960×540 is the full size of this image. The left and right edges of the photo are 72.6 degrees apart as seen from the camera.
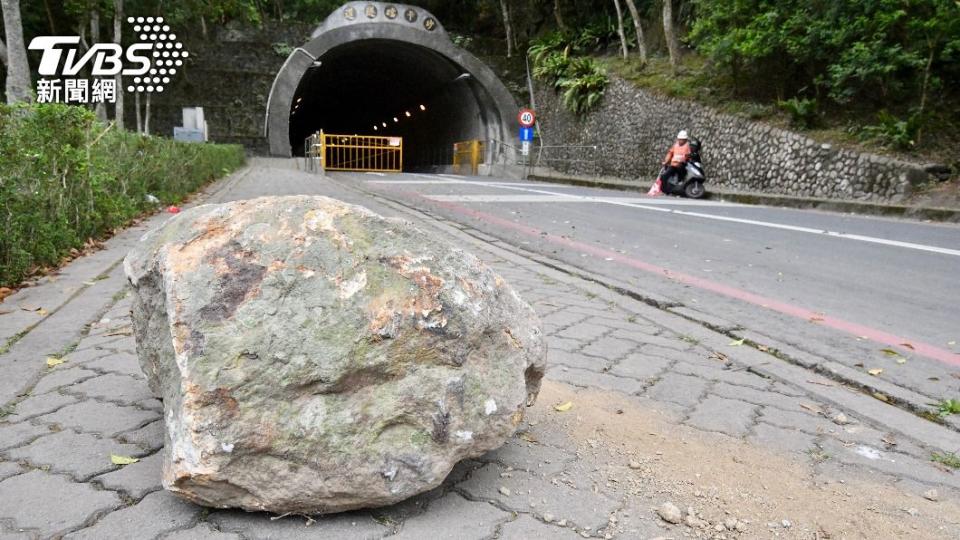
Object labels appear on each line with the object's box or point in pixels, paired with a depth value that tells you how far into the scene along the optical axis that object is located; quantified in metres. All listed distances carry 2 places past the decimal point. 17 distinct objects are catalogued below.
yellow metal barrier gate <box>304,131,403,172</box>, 23.62
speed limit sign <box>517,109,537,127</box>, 25.41
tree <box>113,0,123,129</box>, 15.15
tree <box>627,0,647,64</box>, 21.39
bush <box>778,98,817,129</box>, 14.58
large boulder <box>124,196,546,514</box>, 1.77
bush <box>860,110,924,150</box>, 12.43
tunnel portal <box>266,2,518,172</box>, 27.83
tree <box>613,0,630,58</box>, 23.38
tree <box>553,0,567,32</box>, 28.92
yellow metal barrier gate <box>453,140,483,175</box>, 29.70
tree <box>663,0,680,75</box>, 19.19
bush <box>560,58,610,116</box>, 23.59
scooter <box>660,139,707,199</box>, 14.36
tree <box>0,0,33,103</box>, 9.03
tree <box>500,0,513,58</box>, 30.70
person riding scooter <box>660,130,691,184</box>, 14.36
